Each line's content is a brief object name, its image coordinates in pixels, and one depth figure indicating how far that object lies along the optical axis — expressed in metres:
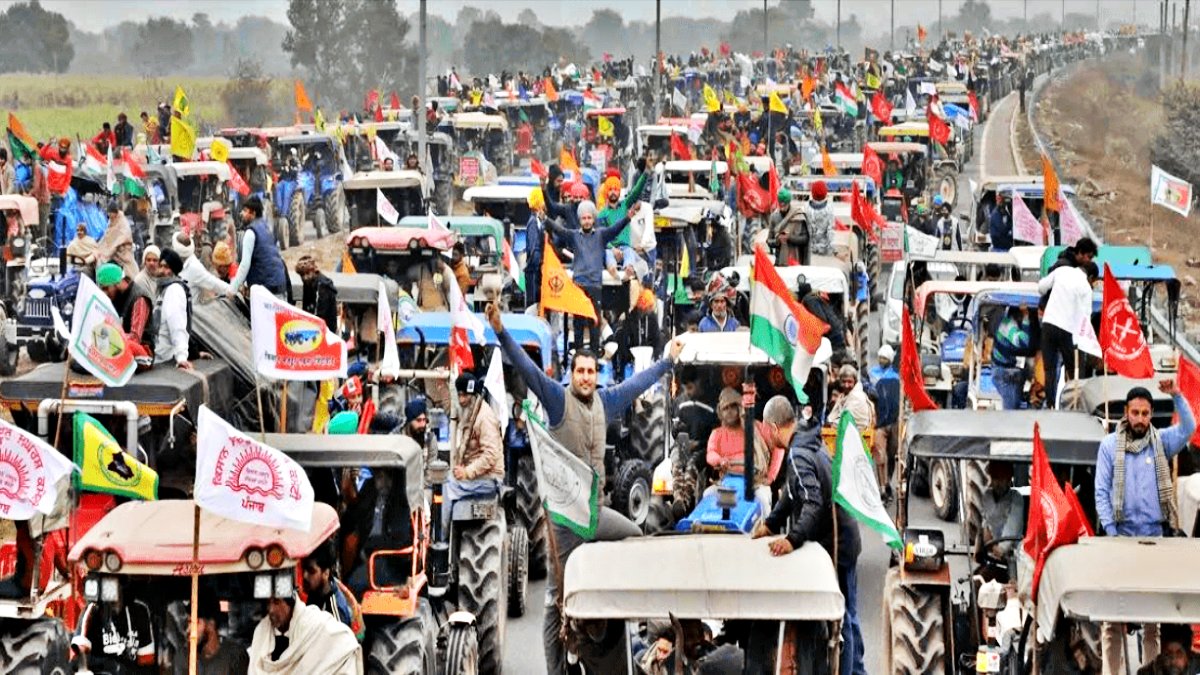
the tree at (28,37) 100.75
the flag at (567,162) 37.34
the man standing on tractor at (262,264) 22.12
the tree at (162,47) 117.44
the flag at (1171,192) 28.69
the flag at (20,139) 37.16
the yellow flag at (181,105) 43.18
